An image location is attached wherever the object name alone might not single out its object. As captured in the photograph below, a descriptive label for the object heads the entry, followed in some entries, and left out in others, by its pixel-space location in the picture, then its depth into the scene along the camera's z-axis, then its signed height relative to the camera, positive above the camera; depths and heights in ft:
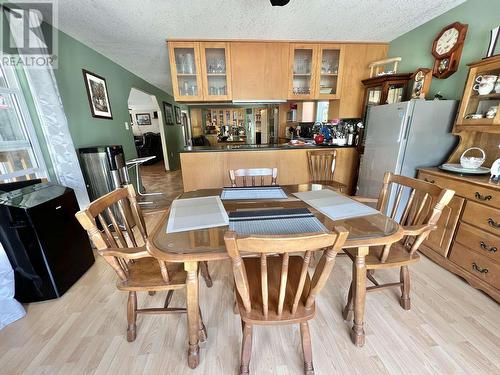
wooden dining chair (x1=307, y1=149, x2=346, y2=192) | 8.37 -1.53
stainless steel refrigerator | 6.18 -0.25
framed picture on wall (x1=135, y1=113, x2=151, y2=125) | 27.96 +1.67
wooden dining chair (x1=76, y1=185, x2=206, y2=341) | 2.92 -2.18
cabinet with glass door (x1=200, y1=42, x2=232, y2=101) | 8.50 +2.54
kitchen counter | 8.49 -1.34
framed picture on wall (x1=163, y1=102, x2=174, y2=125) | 17.44 +1.52
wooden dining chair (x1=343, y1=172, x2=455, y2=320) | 3.28 -1.81
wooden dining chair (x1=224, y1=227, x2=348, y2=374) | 2.04 -2.30
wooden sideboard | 4.50 -2.56
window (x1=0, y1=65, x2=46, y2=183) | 5.35 -0.12
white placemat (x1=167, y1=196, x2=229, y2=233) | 3.28 -1.50
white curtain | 5.50 +0.25
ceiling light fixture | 4.71 +2.91
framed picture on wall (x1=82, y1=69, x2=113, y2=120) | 8.16 +1.51
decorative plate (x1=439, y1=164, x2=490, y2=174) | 5.33 -1.14
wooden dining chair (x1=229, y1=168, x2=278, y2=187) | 5.60 -1.18
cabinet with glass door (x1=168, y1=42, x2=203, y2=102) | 8.37 +2.51
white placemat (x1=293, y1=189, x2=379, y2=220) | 3.61 -1.48
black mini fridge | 4.28 -2.39
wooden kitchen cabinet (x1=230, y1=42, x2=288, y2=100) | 8.63 +2.53
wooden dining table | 2.69 -1.57
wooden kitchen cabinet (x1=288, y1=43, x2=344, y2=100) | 9.00 +2.58
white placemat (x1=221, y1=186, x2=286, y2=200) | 4.50 -1.46
